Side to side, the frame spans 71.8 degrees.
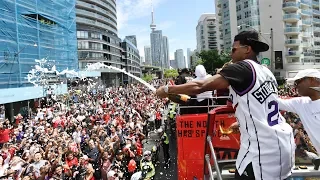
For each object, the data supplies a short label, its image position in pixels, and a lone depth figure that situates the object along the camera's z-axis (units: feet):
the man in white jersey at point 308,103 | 6.82
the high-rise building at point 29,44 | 53.48
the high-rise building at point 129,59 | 272.29
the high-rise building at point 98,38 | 191.82
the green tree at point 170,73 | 325.13
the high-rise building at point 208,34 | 327.99
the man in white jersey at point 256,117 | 5.03
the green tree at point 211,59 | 137.99
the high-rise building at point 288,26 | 141.97
